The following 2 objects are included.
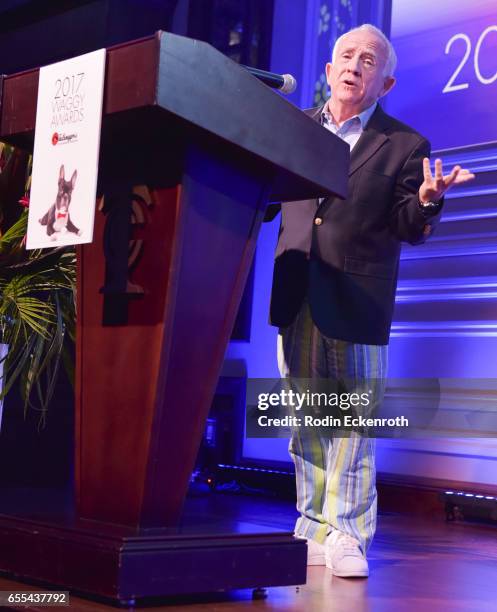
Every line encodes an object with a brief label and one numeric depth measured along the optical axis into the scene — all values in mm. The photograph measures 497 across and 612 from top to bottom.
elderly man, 1925
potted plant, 1922
